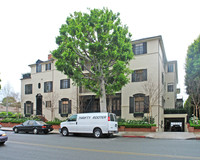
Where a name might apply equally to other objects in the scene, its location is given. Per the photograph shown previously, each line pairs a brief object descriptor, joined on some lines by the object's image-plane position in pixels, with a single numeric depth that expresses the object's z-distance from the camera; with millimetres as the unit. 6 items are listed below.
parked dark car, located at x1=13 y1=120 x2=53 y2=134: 19406
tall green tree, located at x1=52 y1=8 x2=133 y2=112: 18125
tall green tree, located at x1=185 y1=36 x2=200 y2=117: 25531
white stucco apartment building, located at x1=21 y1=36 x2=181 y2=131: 23375
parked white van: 15922
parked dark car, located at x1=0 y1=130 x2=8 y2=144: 11362
